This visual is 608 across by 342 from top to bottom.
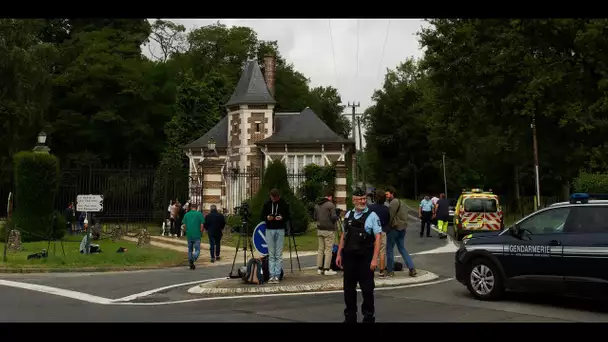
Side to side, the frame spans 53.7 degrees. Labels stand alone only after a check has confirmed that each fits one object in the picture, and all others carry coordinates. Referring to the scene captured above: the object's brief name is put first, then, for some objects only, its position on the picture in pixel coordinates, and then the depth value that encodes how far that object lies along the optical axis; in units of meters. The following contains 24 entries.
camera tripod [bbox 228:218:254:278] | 13.28
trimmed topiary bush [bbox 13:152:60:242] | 22.95
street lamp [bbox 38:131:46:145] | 25.13
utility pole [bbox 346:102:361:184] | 59.01
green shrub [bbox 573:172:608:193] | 32.41
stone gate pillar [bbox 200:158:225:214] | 26.97
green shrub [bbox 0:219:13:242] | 21.75
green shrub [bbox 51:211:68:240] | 23.76
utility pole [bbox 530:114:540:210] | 29.50
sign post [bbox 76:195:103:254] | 18.06
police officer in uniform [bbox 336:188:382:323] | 7.96
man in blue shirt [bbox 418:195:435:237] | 25.64
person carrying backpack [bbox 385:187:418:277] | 13.20
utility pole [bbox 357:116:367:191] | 67.74
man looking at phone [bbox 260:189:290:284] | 12.60
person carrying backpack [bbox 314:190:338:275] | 13.30
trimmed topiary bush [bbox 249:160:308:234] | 24.72
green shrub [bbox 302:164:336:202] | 32.03
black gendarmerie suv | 9.26
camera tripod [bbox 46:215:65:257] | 22.75
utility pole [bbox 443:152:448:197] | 61.24
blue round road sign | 12.77
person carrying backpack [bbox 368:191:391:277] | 12.59
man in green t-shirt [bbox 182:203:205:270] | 16.80
